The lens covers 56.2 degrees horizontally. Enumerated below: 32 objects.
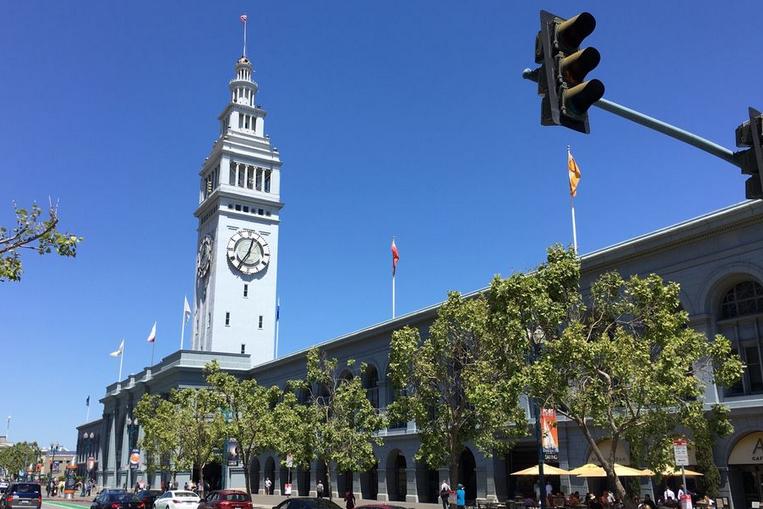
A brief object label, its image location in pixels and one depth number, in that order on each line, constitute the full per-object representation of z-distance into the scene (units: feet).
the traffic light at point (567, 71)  25.44
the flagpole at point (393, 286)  174.65
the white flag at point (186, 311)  266.16
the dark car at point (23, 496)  129.29
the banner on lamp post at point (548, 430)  90.99
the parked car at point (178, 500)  116.78
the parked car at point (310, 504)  77.61
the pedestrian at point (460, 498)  115.14
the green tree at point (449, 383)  103.04
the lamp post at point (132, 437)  259.39
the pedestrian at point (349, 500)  119.49
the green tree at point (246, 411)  156.46
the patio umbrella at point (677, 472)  71.87
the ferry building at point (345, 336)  98.32
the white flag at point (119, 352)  299.38
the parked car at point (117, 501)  122.21
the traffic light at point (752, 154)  28.63
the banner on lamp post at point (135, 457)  214.79
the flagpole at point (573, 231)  123.33
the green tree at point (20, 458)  565.12
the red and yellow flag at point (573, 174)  126.91
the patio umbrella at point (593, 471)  93.09
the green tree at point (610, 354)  71.72
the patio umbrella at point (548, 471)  112.16
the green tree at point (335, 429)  131.95
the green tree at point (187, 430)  178.46
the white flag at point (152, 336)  273.13
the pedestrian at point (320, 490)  155.14
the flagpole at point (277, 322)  274.16
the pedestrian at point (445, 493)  131.13
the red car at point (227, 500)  101.19
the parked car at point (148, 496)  136.46
